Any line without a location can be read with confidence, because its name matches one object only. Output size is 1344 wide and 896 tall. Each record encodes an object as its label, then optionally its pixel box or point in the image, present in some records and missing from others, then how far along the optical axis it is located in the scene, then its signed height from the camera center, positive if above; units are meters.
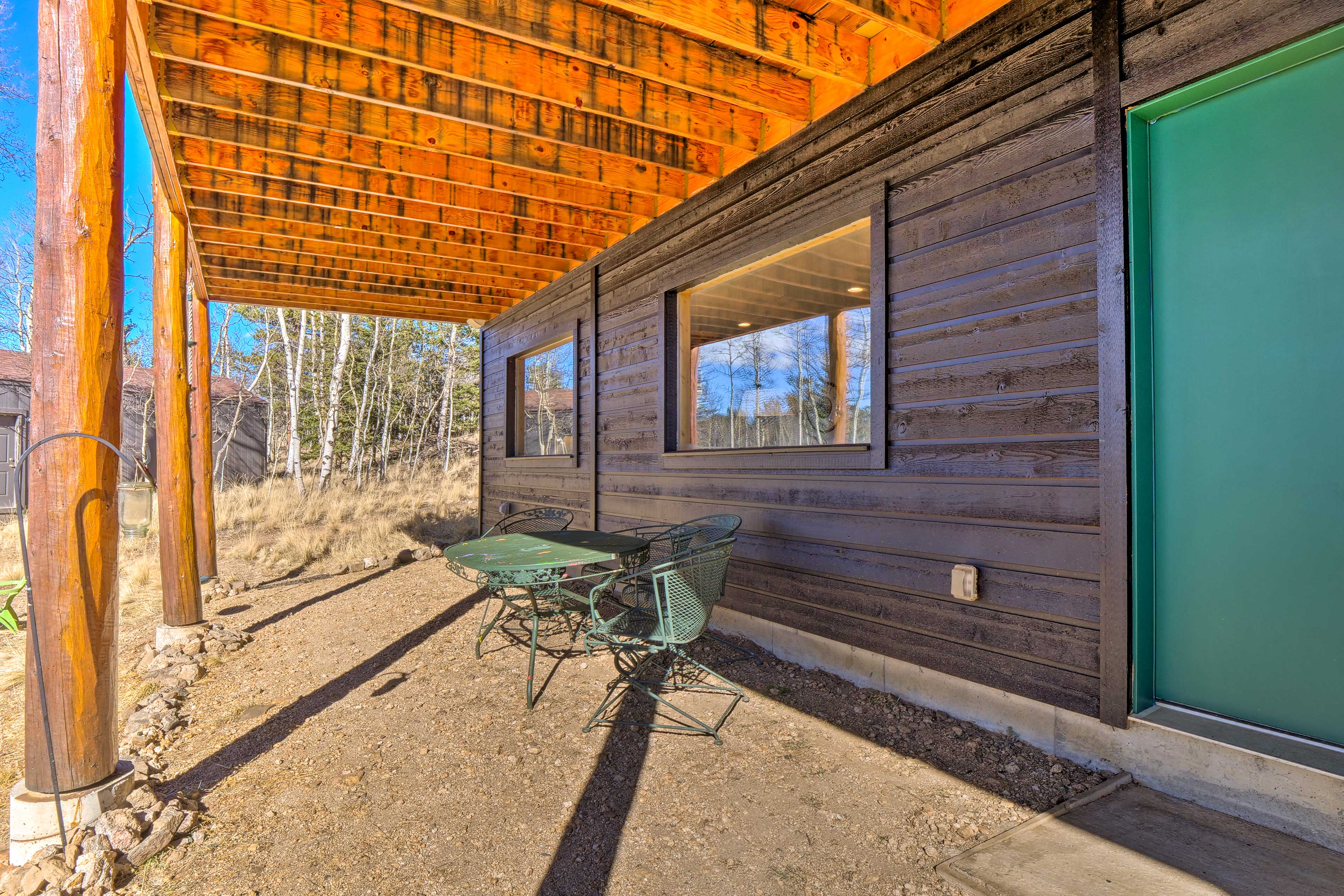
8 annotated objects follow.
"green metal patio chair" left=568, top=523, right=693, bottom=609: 3.31 -0.67
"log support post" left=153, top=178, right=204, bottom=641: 4.23 +0.09
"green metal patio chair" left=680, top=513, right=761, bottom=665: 3.48 -0.48
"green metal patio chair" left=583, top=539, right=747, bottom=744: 2.60 -0.78
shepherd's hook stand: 1.80 -1.01
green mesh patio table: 2.93 -0.56
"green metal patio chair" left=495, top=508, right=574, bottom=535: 4.90 -0.61
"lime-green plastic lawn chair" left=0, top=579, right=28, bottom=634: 4.35 -1.06
